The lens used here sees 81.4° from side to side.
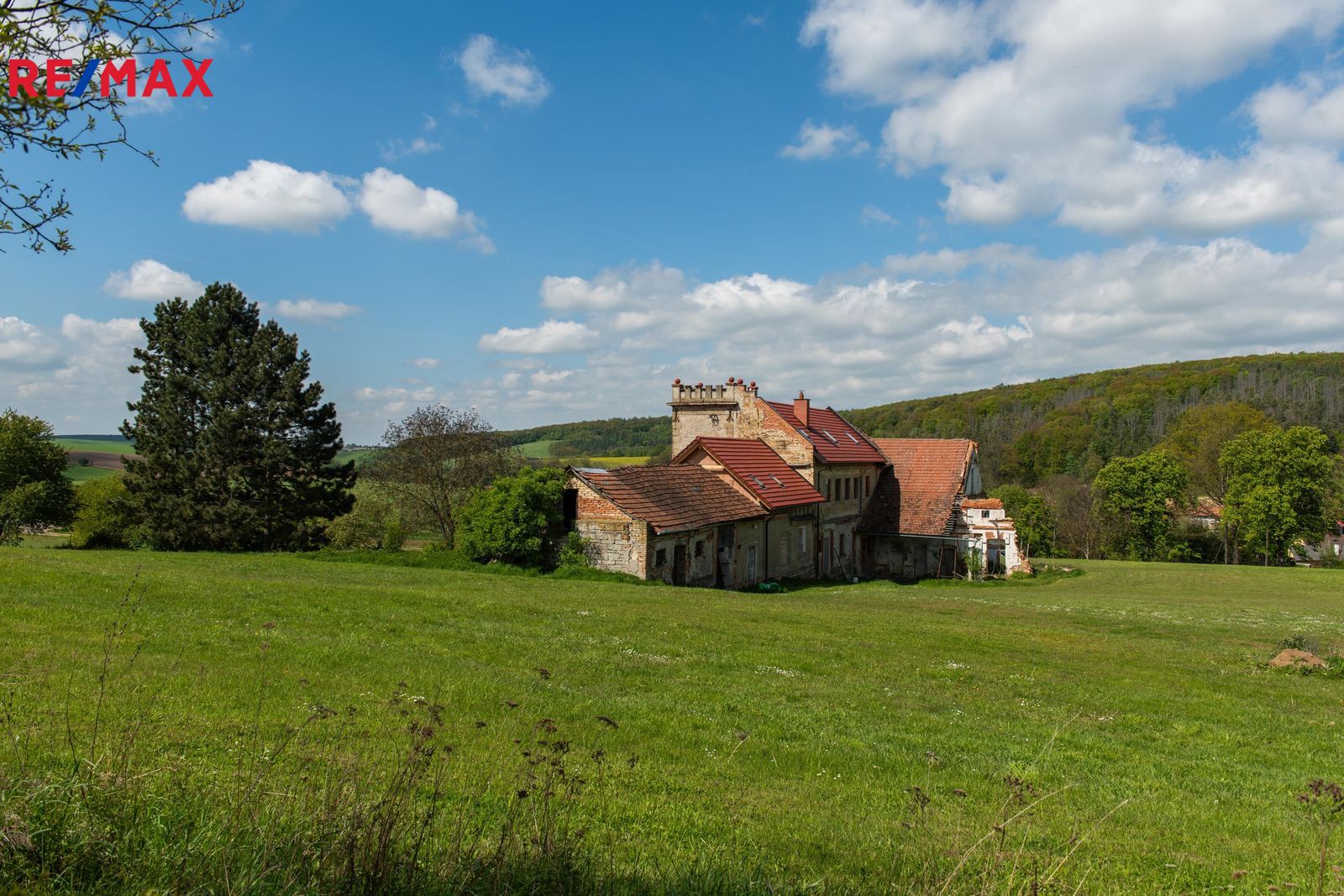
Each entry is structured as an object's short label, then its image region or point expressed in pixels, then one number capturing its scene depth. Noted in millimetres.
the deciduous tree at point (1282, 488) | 55219
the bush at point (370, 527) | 44625
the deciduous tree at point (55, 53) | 3936
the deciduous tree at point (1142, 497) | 60938
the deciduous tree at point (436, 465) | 41875
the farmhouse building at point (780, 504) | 28281
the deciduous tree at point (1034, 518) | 68125
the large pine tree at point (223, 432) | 35750
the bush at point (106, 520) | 37875
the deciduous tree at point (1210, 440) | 68812
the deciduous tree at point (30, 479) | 42094
